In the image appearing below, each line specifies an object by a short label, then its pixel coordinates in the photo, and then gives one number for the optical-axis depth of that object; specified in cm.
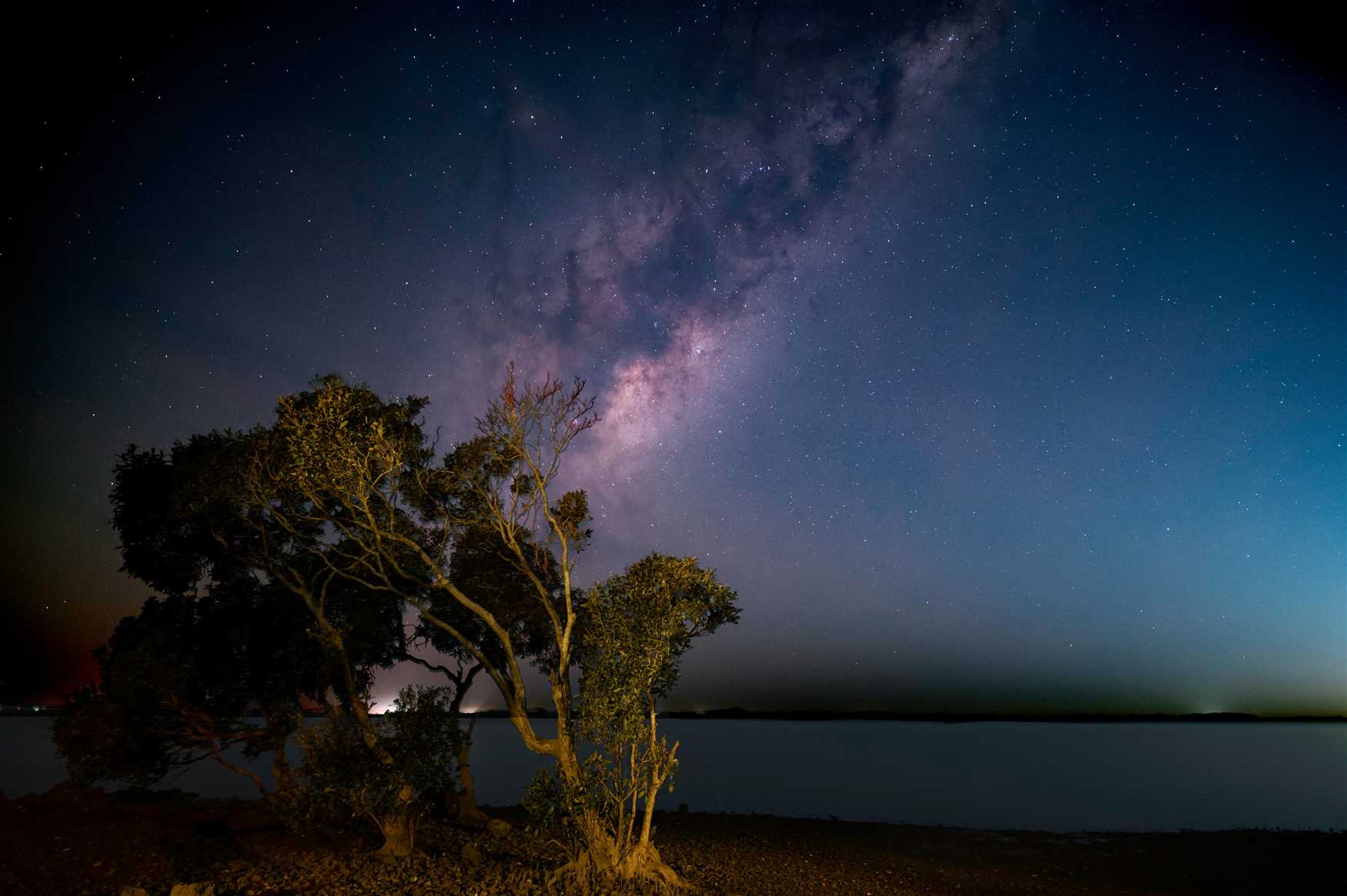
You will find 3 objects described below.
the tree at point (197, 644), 1852
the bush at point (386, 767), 1564
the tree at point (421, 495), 1490
